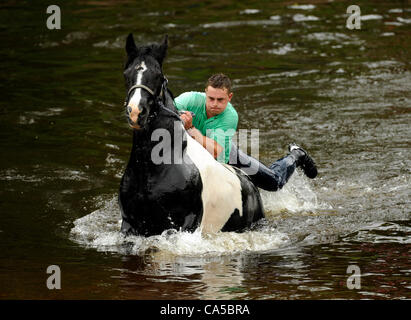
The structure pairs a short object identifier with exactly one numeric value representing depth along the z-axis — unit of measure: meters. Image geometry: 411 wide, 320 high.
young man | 16.80
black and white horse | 14.12
